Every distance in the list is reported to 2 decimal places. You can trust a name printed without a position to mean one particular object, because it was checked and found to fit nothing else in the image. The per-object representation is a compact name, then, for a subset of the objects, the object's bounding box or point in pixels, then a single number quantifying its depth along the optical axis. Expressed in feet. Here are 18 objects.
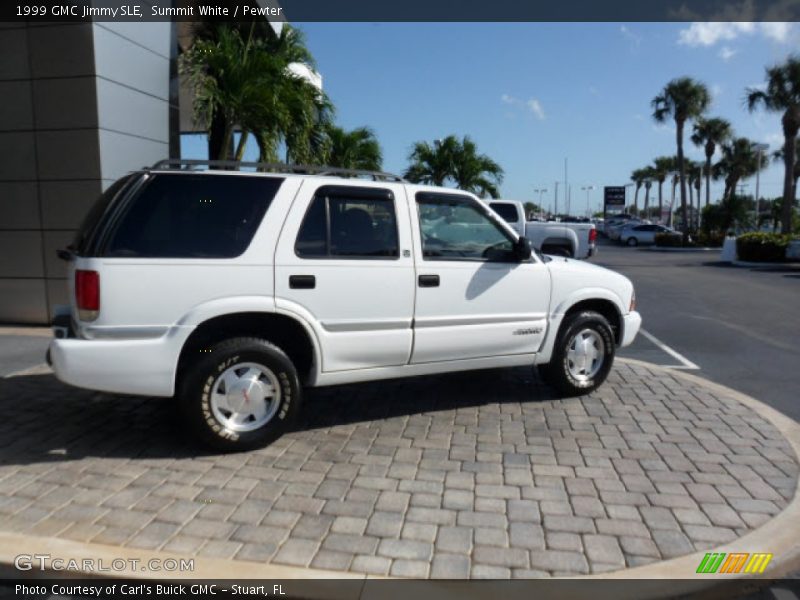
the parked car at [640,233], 147.95
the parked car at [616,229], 156.18
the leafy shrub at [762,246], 85.61
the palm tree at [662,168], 272.10
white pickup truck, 59.00
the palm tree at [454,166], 112.16
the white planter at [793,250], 84.18
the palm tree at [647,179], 303.01
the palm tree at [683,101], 137.59
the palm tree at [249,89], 36.47
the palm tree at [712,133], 161.17
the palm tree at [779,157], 161.34
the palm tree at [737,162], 183.52
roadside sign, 209.05
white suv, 14.52
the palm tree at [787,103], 104.47
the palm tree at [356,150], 93.56
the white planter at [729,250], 91.50
